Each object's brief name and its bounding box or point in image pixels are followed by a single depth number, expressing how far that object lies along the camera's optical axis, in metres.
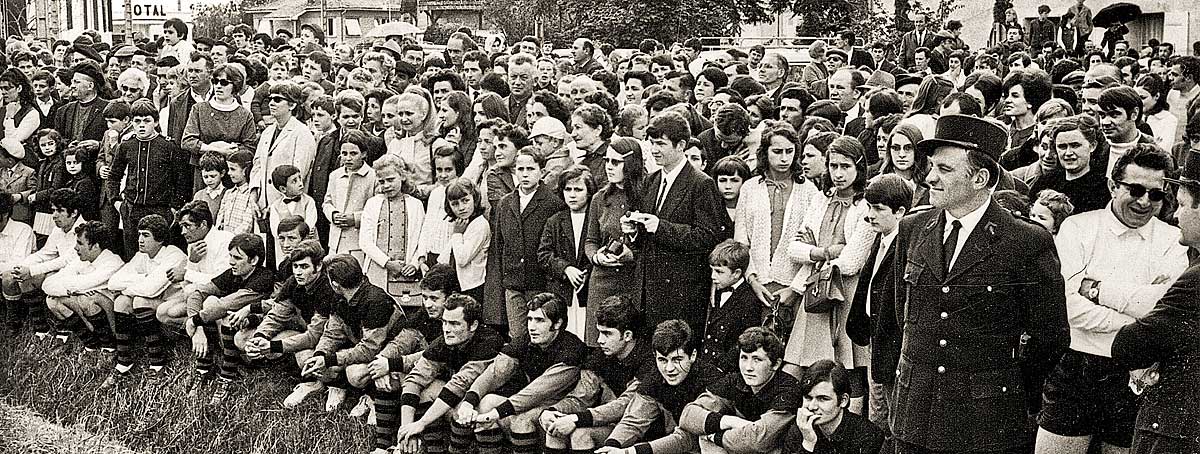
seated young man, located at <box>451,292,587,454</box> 6.09
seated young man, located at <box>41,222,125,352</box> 8.40
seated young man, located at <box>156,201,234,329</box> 7.86
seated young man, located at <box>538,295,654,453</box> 5.85
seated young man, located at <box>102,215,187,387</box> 8.07
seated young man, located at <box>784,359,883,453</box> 5.05
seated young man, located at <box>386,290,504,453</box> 6.34
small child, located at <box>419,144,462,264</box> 7.00
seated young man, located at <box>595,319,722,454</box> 5.57
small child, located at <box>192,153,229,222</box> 8.20
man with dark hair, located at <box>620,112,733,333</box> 5.92
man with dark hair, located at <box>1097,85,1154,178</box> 6.33
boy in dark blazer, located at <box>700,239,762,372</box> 5.66
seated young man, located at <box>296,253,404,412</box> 6.86
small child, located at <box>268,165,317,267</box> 7.87
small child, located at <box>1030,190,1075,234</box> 5.16
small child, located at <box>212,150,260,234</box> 7.93
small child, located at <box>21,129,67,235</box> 9.28
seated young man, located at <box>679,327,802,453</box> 5.26
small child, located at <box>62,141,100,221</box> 9.03
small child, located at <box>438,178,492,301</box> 6.84
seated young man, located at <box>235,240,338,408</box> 7.11
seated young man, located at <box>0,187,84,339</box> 8.83
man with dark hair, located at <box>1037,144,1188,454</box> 4.38
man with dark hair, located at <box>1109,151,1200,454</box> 3.76
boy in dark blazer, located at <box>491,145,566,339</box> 6.54
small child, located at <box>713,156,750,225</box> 6.13
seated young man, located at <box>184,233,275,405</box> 7.50
